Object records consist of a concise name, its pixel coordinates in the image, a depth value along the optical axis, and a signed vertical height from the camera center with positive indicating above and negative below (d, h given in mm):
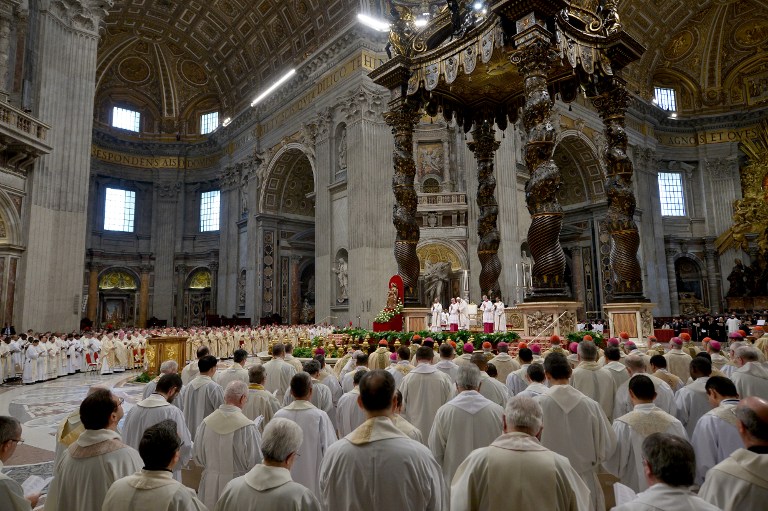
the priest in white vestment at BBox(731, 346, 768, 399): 4605 -593
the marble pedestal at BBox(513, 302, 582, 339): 8531 -103
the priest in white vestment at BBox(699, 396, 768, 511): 2072 -664
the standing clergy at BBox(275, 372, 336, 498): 3646 -807
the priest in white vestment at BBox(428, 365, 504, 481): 3332 -747
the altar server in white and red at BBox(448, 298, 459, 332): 13315 -65
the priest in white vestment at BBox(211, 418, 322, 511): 2109 -700
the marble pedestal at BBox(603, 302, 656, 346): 9609 -172
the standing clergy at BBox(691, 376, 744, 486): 3281 -774
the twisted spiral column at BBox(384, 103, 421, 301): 10945 +2473
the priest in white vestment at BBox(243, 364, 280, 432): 4539 -740
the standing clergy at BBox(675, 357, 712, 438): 4285 -737
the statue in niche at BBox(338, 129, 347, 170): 21469 +6884
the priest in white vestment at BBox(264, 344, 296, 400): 6371 -701
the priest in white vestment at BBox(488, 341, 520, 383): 6105 -619
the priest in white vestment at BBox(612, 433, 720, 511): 1722 -580
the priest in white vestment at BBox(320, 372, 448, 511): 2291 -709
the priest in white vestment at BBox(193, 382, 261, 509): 3578 -892
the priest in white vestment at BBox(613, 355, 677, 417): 4379 -728
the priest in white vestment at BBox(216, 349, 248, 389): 5699 -616
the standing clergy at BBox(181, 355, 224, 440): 4969 -752
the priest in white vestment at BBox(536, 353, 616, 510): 3428 -786
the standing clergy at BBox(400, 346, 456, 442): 4668 -724
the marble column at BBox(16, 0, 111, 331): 16406 +4882
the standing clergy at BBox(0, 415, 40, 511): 2180 -685
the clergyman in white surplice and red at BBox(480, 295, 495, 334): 11703 +67
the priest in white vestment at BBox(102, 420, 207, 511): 2062 -676
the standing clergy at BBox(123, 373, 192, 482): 3842 -721
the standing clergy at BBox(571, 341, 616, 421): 4895 -655
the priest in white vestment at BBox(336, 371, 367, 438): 4625 -868
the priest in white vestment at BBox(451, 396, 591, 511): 2133 -688
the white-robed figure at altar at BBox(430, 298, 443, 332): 14461 -34
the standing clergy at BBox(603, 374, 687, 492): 3311 -766
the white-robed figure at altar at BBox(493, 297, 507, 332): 11766 -117
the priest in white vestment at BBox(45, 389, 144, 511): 2584 -733
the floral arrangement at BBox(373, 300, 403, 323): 11211 +24
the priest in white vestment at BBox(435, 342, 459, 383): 5422 -515
